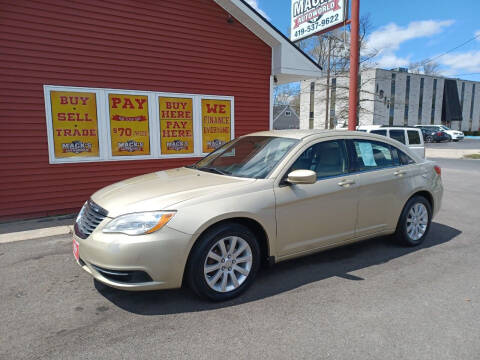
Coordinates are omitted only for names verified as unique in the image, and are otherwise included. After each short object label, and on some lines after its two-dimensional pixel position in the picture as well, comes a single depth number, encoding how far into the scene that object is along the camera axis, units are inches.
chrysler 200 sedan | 114.2
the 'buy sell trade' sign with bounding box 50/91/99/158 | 246.8
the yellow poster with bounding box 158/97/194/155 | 288.5
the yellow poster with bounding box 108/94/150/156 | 267.7
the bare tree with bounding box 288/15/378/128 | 1104.8
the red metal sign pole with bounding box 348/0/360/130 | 316.5
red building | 235.3
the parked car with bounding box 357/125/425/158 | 454.6
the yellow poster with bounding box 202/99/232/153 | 310.3
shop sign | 347.3
